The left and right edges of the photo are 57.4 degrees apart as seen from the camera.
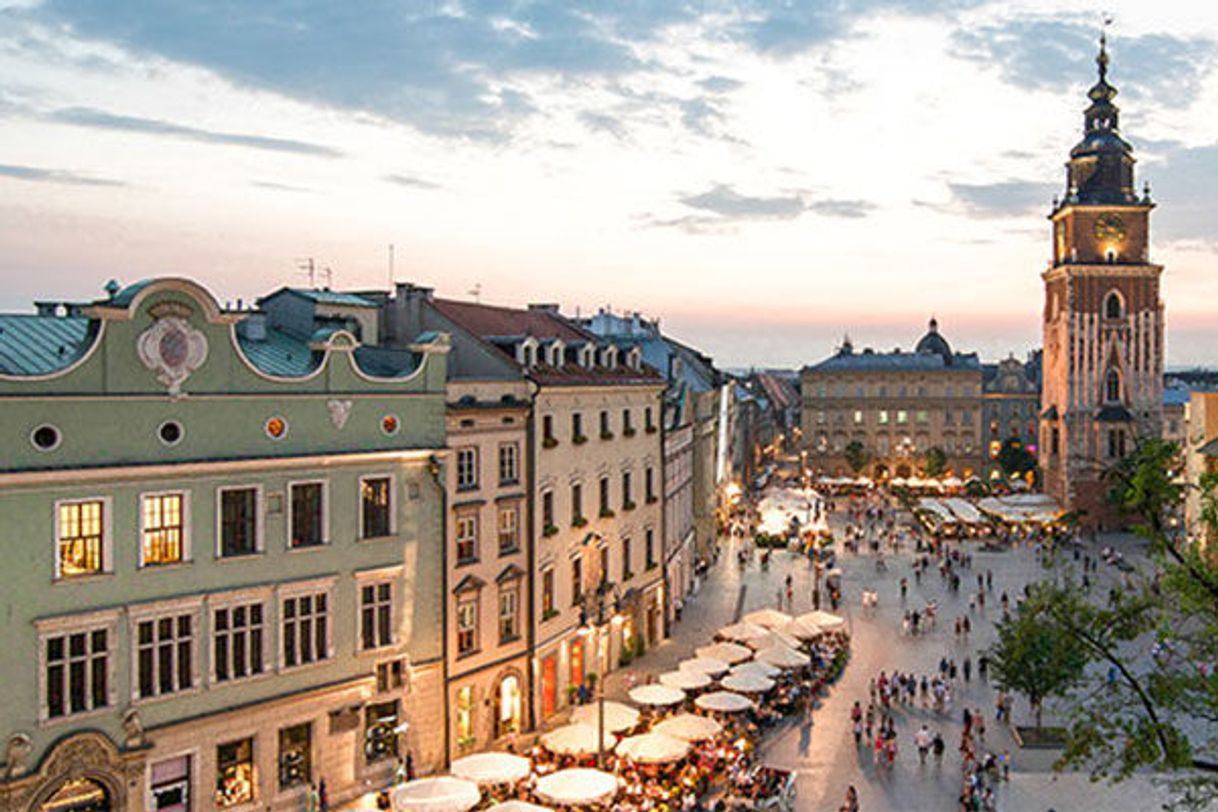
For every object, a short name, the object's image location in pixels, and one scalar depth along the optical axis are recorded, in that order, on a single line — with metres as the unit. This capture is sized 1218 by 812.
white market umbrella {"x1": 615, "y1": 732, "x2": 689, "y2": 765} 31.58
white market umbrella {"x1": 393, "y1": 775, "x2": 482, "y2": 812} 27.09
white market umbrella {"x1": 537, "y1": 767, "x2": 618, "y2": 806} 28.27
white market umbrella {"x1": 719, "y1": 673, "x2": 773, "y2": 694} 38.19
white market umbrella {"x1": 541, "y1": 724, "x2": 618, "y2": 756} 32.12
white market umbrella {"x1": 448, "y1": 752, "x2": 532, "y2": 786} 29.25
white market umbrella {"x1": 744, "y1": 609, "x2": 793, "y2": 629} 47.75
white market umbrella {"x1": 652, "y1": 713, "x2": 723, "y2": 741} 33.56
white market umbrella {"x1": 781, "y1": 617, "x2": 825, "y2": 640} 47.34
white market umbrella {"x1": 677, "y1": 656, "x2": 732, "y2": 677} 40.40
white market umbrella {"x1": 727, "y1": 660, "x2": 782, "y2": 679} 39.59
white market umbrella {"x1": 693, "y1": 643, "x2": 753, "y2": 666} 42.41
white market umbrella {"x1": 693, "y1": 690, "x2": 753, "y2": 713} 36.22
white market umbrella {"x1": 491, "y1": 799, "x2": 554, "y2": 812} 27.11
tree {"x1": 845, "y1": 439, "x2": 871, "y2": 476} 125.31
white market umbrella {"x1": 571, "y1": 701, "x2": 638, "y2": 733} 34.12
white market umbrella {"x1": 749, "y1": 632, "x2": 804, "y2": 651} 44.09
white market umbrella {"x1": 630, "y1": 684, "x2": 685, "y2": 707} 36.84
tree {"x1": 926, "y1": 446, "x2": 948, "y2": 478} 122.75
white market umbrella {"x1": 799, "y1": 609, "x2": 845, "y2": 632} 48.56
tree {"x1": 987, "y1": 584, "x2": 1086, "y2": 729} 35.47
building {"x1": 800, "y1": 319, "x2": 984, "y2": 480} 128.62
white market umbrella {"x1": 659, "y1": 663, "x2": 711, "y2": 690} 38.81
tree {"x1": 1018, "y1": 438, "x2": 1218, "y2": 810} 19.50
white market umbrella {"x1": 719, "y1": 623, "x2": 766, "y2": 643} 44.88
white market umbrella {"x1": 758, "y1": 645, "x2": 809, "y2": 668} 41.53
